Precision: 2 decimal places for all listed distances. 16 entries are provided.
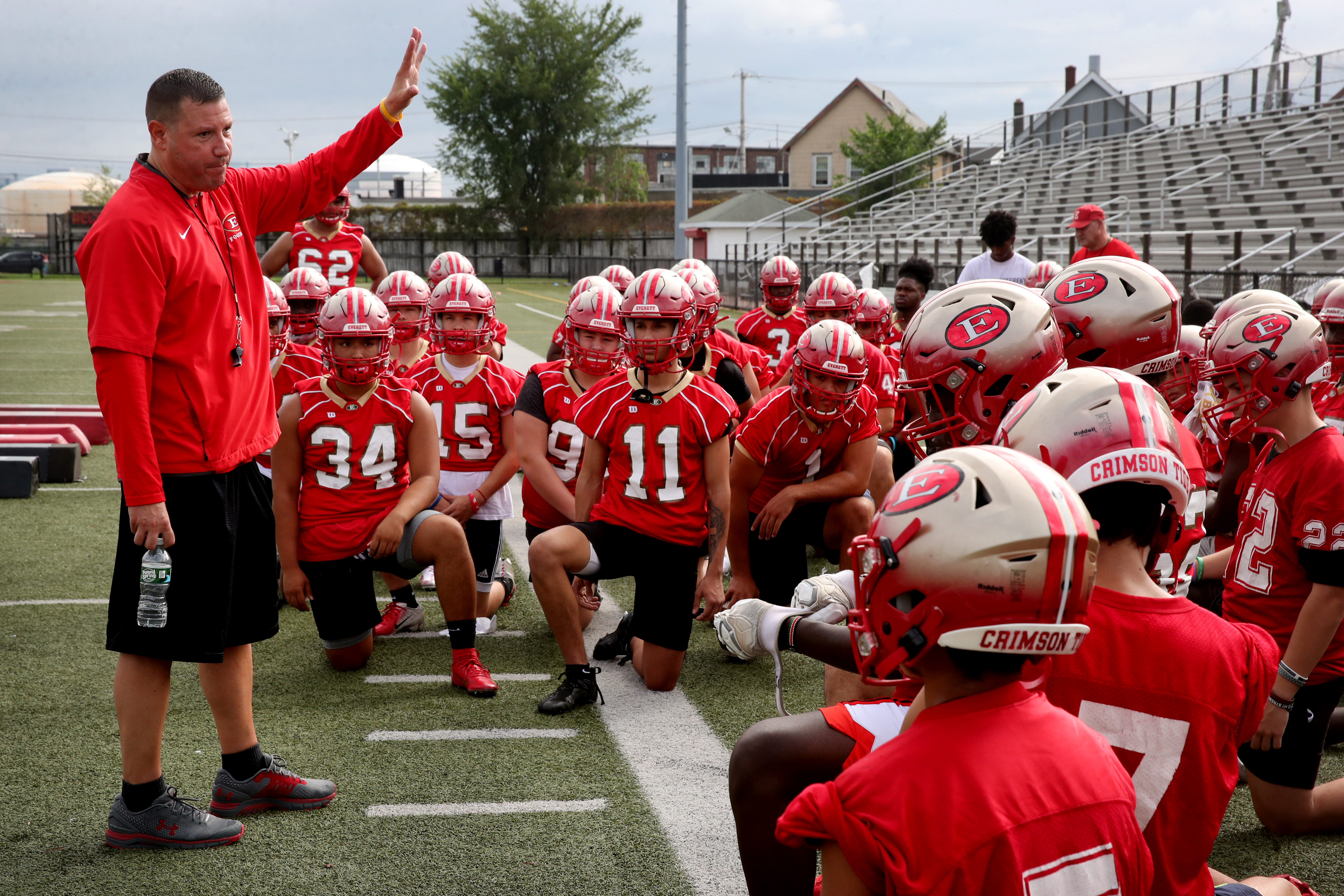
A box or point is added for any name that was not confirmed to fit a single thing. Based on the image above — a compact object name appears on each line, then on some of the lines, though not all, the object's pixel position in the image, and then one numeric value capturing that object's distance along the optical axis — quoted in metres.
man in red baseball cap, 7.23
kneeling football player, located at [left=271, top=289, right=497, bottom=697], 4.77
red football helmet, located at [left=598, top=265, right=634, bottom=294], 7.54
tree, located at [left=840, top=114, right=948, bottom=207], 49.22
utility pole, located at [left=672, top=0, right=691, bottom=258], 24.70
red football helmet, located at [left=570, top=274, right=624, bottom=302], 5.89
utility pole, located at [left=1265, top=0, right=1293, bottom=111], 23.55
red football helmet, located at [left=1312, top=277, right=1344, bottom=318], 4.90
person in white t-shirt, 8.92
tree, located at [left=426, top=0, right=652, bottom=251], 55.78
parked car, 41.94
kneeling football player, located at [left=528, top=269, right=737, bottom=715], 4.71
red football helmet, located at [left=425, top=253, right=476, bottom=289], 7.01
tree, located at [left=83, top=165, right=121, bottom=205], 74.56
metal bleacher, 16.52
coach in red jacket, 2.97
